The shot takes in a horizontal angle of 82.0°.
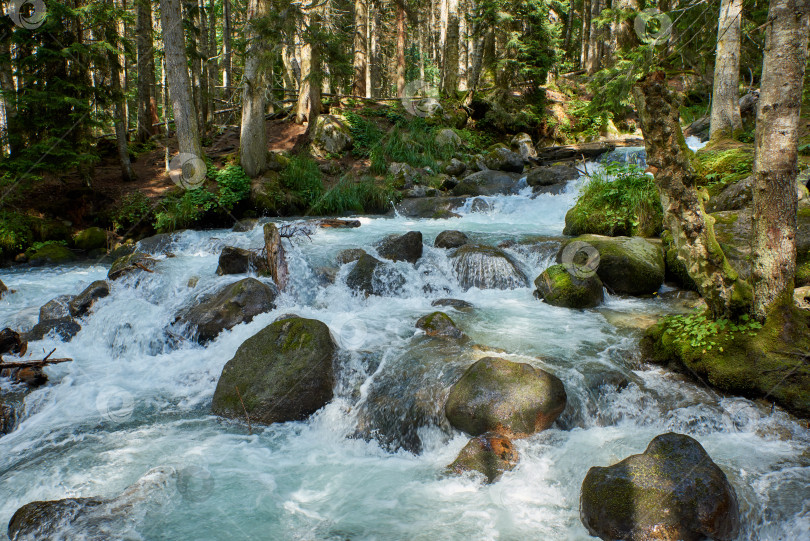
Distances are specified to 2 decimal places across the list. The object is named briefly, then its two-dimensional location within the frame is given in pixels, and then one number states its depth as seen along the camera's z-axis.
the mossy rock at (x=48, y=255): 10.37
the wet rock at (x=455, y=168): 16.38
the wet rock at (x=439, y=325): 6.17
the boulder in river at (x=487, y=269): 8.33
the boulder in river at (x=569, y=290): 7.19
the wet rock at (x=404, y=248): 8.88
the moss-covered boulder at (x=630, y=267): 7.41
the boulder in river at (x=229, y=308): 6.62
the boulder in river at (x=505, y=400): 4.11
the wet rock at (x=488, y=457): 3.71
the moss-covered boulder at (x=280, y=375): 4.76
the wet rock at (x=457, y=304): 7.38
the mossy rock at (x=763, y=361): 4.14
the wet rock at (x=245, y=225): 11.92
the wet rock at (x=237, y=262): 8.37
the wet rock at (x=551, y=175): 13.85
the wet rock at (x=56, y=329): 6.70
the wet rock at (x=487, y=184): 14.38
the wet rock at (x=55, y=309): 7.26
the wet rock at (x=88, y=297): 7.30
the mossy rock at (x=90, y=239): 11.10
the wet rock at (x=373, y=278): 8.10
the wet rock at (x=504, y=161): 16.22
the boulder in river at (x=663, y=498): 2.87
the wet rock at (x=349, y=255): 8.88
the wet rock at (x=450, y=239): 9.52
